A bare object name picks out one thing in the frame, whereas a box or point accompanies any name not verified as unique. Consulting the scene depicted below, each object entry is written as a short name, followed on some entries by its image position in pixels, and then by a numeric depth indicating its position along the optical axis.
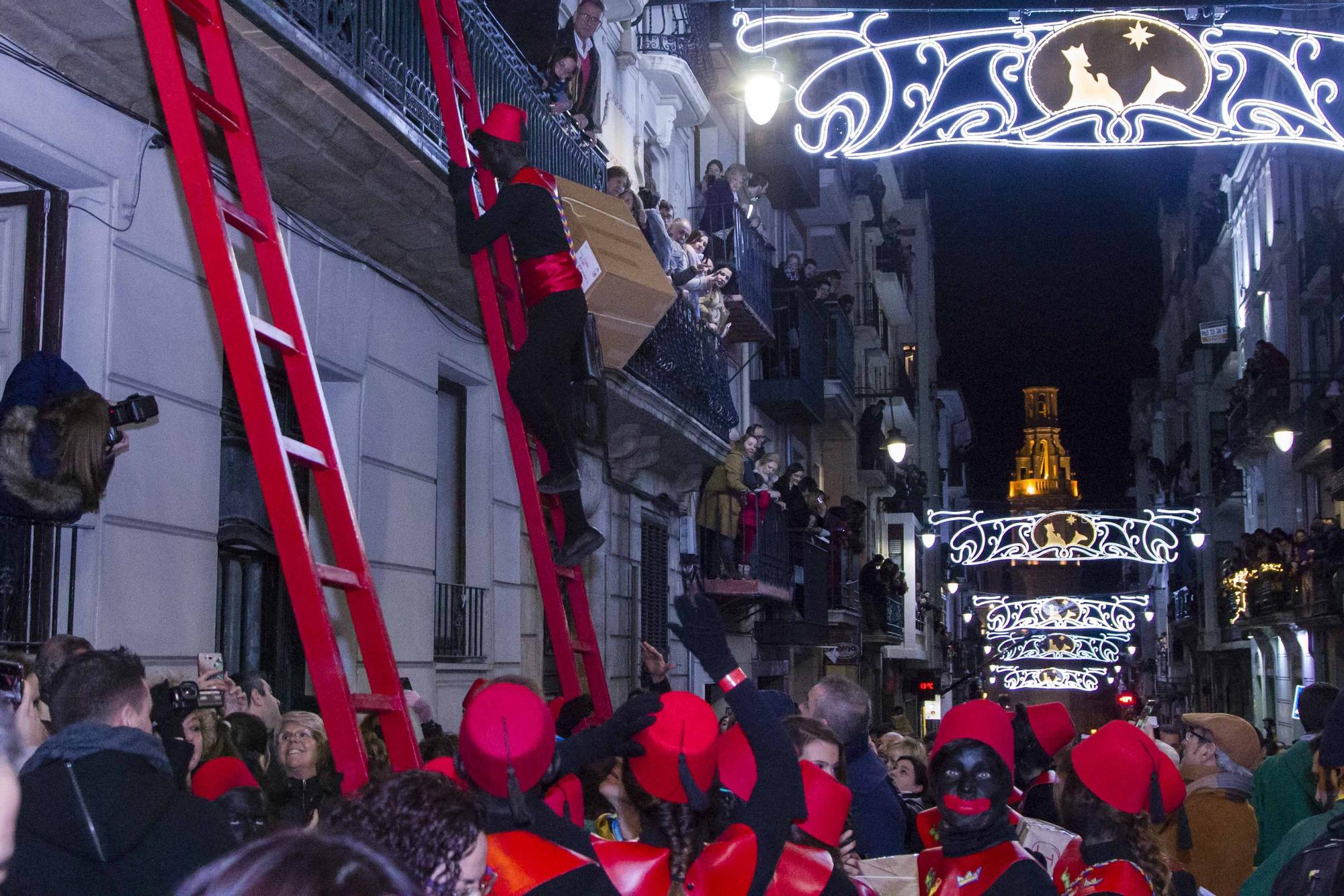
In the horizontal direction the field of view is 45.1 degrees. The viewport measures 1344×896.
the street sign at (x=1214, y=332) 52.12
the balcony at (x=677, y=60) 18.03
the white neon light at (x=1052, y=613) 50.38
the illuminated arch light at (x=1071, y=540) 30.16
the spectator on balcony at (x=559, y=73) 12.23
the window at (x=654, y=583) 17.58
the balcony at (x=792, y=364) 26.78
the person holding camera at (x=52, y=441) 6.36
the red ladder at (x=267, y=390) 4.99
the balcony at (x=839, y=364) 31.02
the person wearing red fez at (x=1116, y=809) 5.01
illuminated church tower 178.00
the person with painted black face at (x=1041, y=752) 7.21
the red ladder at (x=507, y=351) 7.38
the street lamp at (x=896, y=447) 32.09
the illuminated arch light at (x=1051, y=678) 91.62
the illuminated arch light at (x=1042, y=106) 10.54
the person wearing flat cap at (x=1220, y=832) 7.14
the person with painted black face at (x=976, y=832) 4.89
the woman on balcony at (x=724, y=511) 20.08
